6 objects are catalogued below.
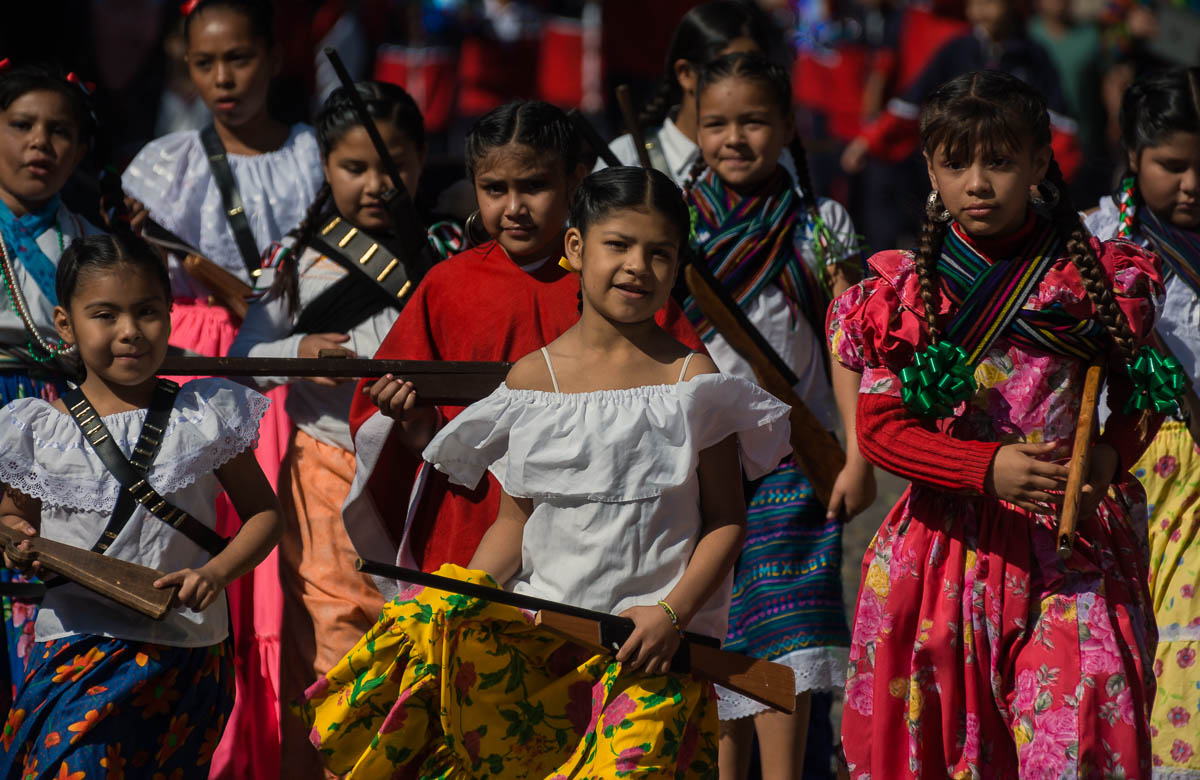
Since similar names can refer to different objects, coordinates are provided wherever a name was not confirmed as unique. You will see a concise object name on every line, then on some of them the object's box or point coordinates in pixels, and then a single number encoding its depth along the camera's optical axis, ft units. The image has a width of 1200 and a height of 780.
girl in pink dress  25.94
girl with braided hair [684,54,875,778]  33.37
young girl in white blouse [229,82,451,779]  34.50
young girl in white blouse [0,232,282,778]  28.22
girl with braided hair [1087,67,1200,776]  33.37
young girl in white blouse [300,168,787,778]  25.26
